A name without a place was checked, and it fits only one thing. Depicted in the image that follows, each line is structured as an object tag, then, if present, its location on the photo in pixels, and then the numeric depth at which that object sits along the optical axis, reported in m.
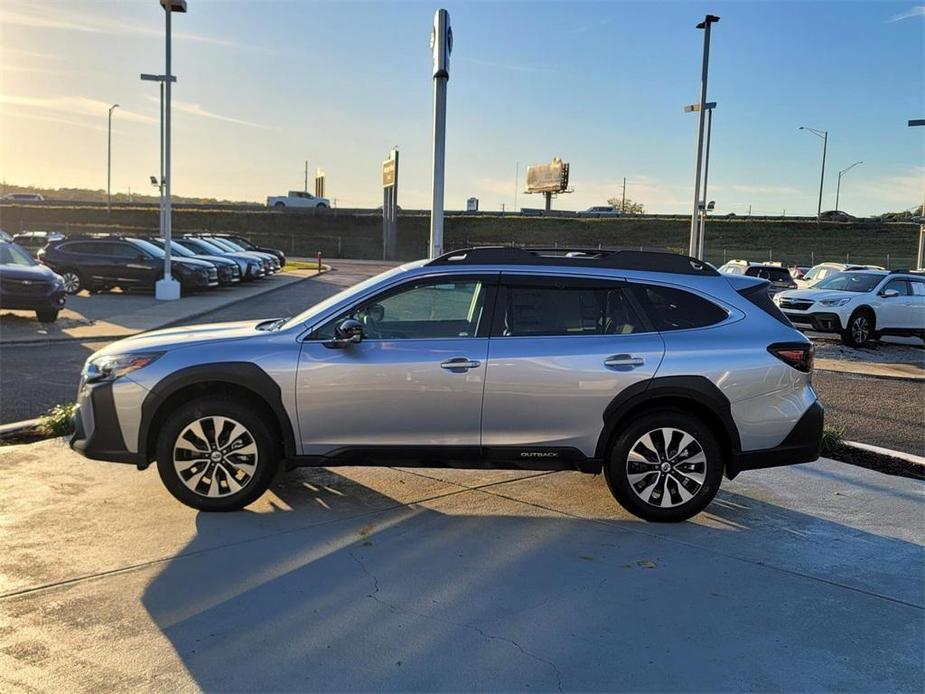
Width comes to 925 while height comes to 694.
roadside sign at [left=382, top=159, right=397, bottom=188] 34.12
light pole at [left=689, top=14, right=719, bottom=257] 18.62
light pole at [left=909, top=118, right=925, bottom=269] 28.28
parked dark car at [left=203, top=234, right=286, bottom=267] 34.78
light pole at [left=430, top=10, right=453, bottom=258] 8.84
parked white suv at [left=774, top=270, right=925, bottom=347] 15.69
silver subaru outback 4.87
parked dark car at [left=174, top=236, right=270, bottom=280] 26.89
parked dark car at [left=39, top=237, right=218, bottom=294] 21.23
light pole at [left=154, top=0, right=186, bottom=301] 20.14
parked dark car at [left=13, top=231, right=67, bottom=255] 41.28
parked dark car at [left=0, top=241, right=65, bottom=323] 14.41
